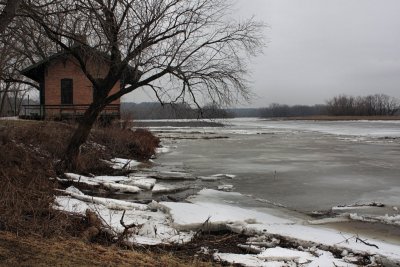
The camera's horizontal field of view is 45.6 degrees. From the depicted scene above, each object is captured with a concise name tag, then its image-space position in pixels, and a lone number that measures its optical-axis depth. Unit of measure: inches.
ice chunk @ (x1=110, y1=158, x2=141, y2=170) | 721.6
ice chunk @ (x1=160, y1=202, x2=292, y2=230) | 358.0
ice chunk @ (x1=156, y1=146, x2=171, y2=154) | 1068.2
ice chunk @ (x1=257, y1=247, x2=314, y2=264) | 275.5
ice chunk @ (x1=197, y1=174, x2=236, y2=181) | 623.8
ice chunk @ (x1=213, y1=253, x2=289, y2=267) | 266.7
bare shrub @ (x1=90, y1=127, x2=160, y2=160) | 889.8
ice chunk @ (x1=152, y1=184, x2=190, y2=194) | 531.0
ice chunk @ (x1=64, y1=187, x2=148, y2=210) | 412.3
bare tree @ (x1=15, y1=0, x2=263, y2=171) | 539.8
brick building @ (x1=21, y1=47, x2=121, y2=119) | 1432.1
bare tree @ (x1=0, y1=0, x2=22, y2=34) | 348.5
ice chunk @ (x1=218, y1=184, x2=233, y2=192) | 540.7
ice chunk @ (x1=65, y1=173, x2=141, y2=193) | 528.7
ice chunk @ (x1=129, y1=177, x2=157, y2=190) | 552.4
